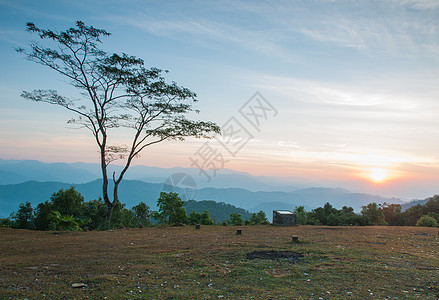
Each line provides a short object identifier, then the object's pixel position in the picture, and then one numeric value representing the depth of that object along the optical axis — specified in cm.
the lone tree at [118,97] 1878
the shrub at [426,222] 2303
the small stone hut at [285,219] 2089
